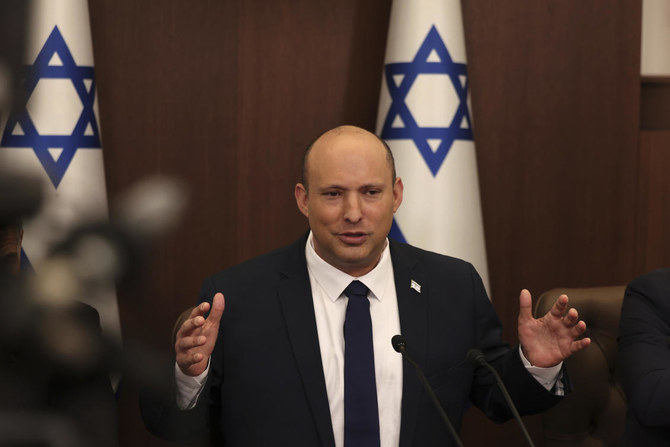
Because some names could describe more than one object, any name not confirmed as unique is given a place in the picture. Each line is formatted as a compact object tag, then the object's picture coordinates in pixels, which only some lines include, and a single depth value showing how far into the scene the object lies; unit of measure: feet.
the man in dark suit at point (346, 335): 13.08
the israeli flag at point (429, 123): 15.31
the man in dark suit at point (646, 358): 13.50
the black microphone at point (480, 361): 12.15
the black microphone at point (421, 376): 12.10
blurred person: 4.43
